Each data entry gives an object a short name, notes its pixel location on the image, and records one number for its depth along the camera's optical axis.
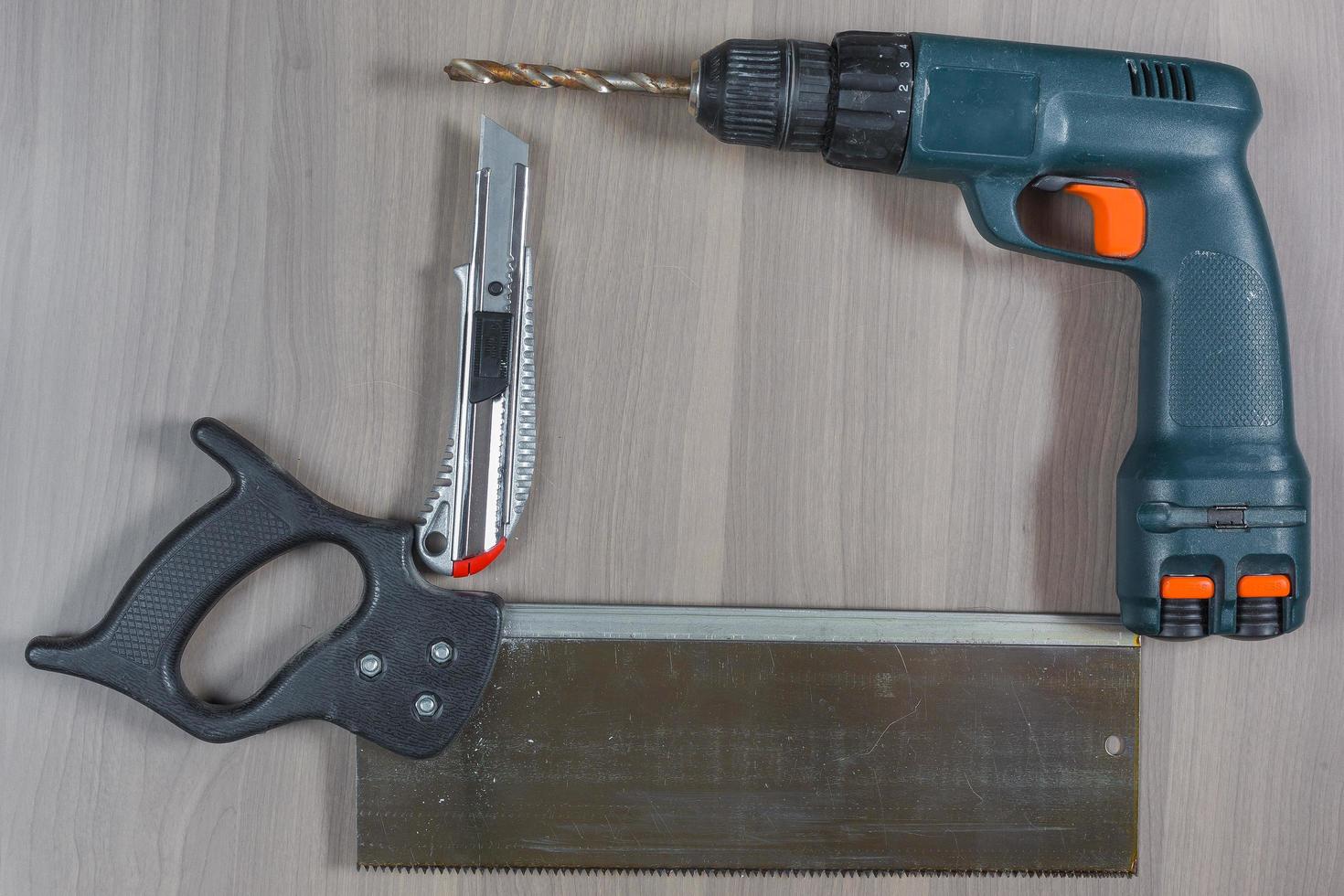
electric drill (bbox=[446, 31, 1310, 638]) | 0.65
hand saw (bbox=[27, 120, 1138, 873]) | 0.67
